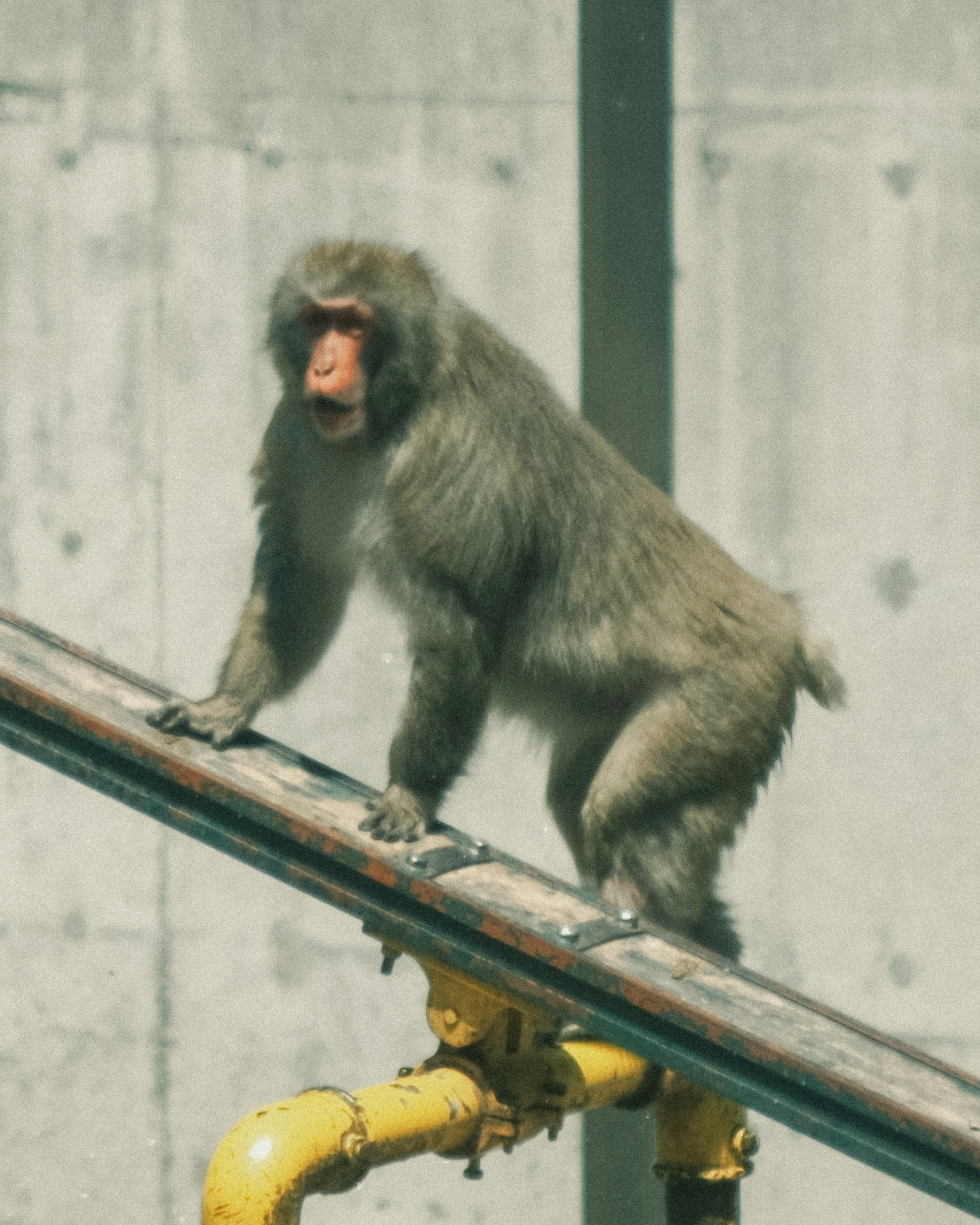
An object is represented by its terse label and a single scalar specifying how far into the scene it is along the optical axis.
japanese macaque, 14.31
